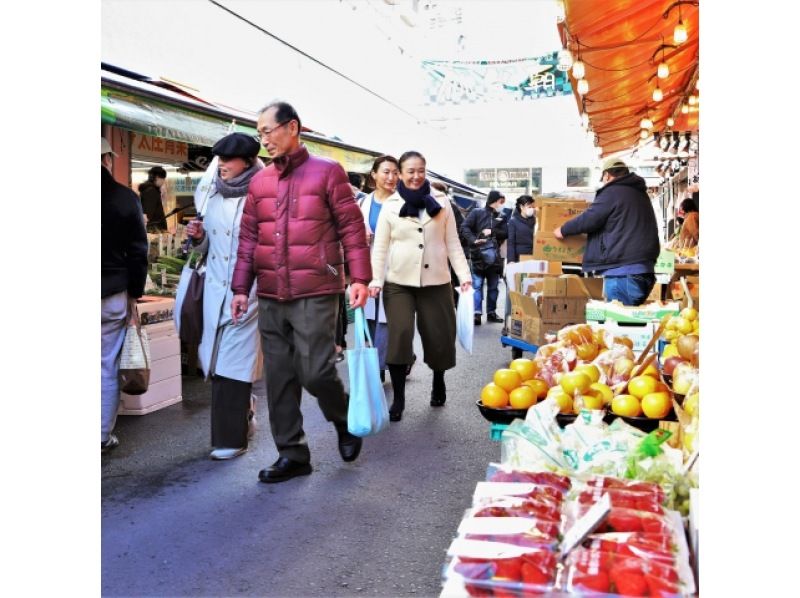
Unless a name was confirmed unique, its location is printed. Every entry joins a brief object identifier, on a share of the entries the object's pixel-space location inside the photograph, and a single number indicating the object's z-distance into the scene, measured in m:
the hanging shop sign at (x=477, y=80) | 26.86
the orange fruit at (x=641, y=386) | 3.53
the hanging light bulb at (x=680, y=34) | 7.50
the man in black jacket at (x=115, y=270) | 5.20
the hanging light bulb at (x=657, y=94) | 10.73
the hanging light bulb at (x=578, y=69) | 8.77
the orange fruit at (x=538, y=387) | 3.67
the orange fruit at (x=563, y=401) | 3.44
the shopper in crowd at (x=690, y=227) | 12.90
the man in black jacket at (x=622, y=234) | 6.27
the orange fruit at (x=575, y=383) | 3.57
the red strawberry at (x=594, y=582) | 1.83
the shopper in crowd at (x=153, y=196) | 10.61
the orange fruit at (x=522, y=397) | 3.49
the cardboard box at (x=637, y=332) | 5.18
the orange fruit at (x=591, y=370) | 3.78
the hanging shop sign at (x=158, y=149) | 9.07
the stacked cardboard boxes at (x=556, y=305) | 7.03
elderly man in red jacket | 4.65
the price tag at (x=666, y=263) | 9.94
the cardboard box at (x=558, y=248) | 6.16
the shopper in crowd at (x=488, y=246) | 12.45
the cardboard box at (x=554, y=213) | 6.21
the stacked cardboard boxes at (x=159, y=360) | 6.48
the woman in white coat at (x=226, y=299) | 5.09
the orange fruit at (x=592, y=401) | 3.46
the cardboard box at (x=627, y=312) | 5.68
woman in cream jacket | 6.28
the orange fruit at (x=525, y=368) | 3.82
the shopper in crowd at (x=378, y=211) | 7.05
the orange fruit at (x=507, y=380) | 3.62
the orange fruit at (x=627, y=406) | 3.46
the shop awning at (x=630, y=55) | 7.32
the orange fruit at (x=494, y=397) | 3.52
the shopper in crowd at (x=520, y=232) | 12.00
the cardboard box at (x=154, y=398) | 6.46
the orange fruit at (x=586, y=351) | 4.47
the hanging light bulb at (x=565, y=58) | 8.41
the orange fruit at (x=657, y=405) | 3.41
